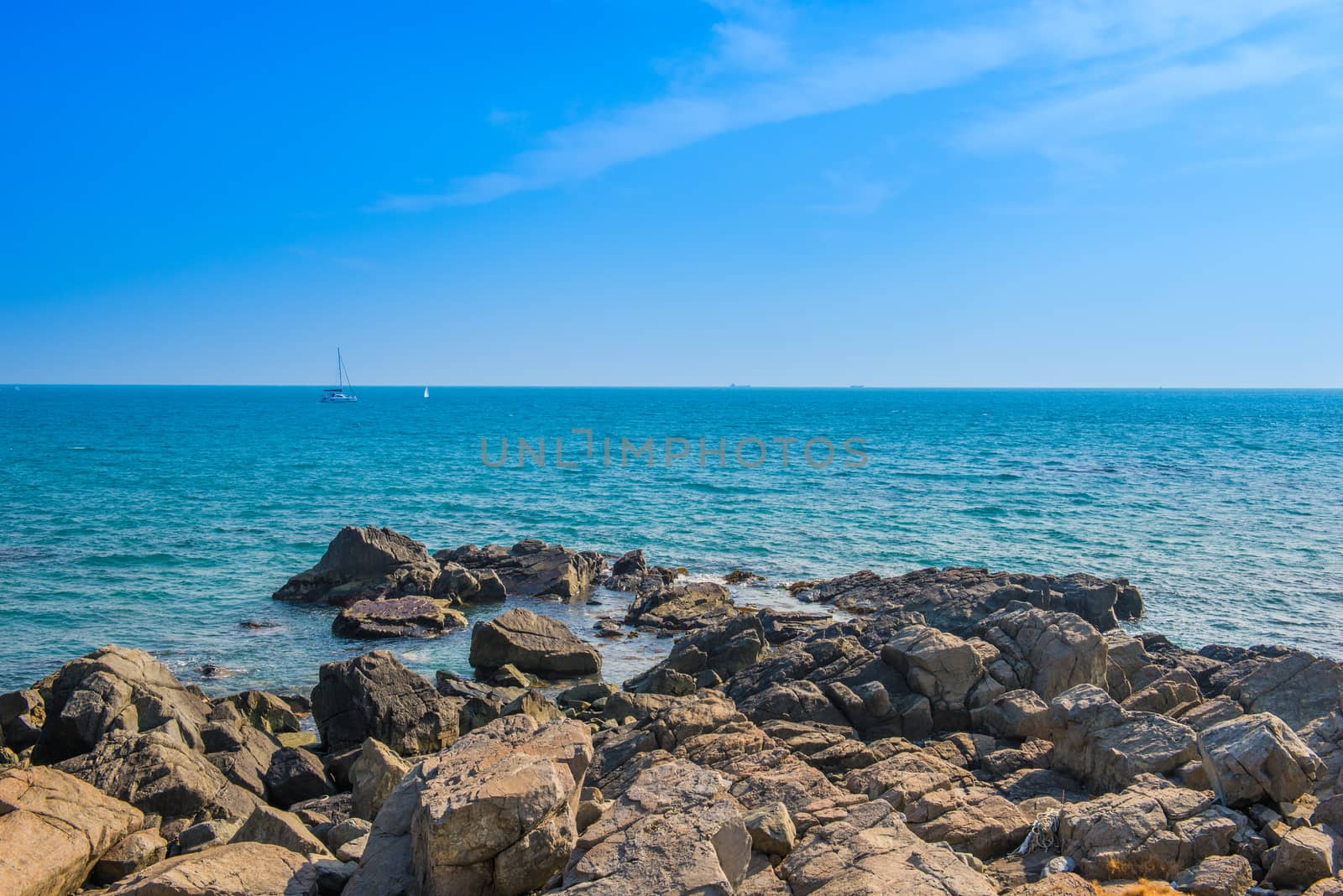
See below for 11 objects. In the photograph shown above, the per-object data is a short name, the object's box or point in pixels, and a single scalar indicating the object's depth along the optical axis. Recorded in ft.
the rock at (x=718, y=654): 75.10
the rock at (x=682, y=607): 100.32
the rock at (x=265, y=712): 67.46
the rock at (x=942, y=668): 58.18
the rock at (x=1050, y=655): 58.75
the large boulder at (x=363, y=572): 110.83
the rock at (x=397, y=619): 97.55
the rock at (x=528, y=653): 85.35
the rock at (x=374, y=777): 49.37
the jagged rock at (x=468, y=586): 111.04
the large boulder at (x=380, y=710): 64.13
